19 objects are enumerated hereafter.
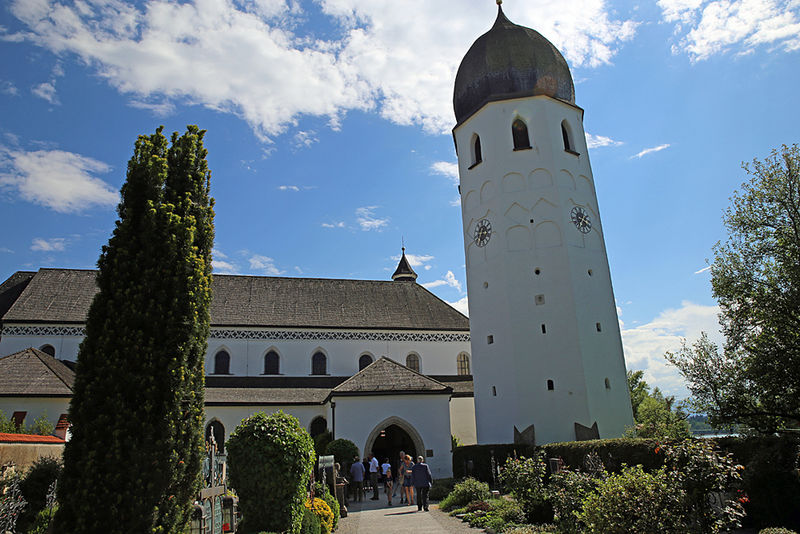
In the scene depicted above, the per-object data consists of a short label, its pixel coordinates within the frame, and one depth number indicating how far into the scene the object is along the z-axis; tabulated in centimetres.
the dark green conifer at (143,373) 714
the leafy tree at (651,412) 1839
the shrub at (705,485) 714
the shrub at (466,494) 1602
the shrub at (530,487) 1210
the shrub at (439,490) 1933
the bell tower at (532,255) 2405
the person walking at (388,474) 1841
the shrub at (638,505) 724
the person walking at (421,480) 1620
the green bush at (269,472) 915
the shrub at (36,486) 915
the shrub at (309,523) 1000
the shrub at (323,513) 1174
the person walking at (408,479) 1809
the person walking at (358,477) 1911
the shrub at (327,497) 1378
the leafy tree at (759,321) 1586
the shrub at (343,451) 2208
